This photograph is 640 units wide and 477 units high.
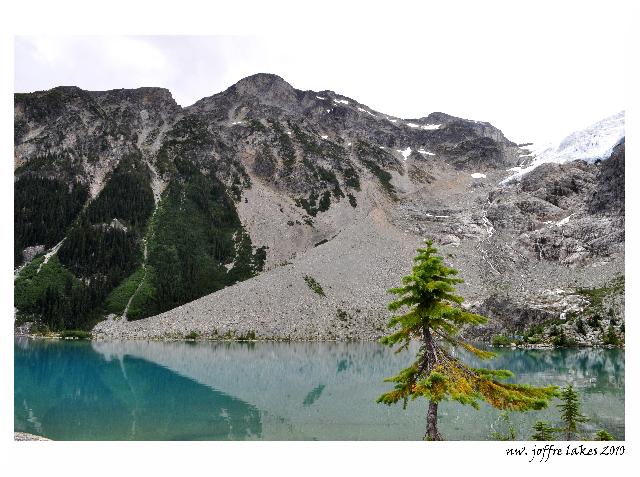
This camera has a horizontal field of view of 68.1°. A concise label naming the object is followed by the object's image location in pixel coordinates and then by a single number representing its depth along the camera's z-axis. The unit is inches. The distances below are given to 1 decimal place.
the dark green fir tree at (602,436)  1162.4
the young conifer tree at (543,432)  1141.7
